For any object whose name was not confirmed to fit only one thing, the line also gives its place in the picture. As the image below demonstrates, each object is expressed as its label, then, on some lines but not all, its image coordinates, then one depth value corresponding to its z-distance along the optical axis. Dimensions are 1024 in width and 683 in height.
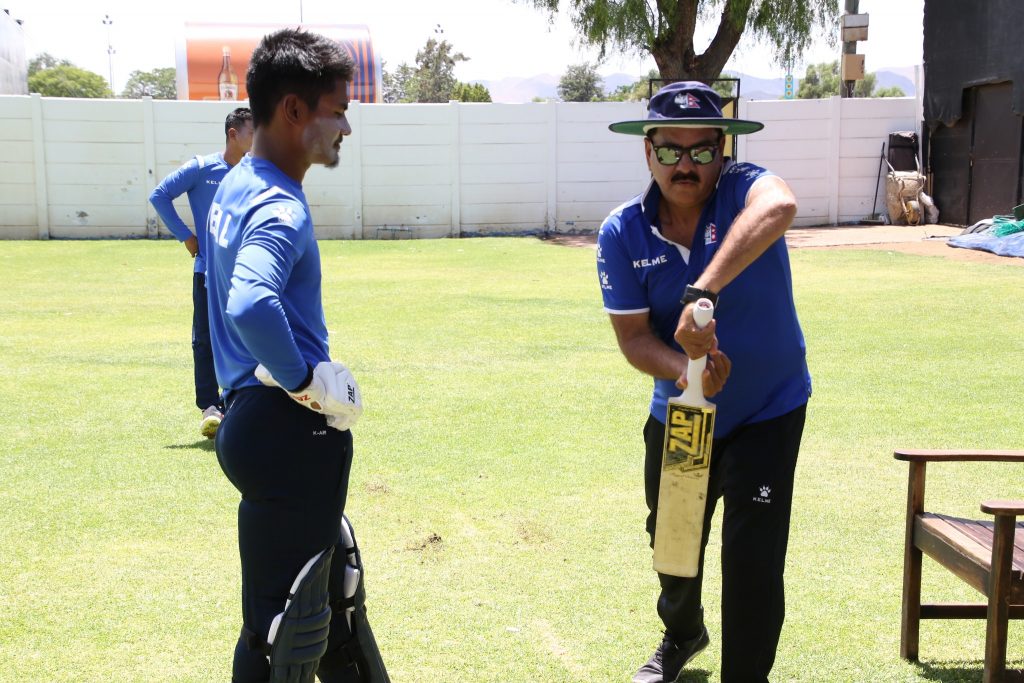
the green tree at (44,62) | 145.62
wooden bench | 3.45
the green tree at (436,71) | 79.81
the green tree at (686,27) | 26.23
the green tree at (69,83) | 103.94
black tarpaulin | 21.94
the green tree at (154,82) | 141.80
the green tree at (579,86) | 95.94
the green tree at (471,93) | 58.10
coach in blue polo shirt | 3.48
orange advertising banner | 30.48
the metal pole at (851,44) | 29.16
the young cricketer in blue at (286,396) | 2.84
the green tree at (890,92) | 83.43
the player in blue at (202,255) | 7.50
